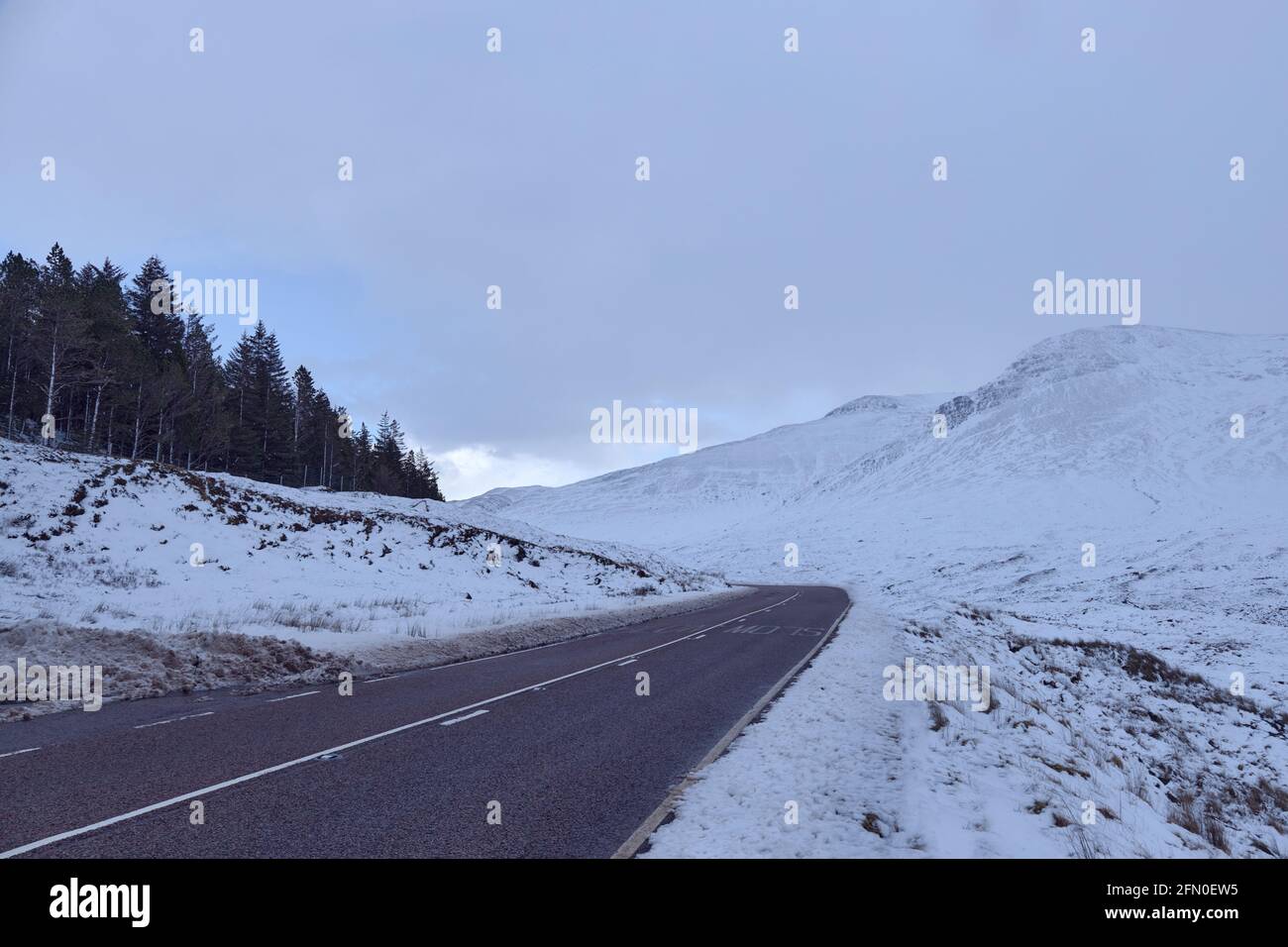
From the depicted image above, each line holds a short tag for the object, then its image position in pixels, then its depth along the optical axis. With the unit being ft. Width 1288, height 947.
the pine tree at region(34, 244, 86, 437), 143.84
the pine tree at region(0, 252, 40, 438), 167.73
